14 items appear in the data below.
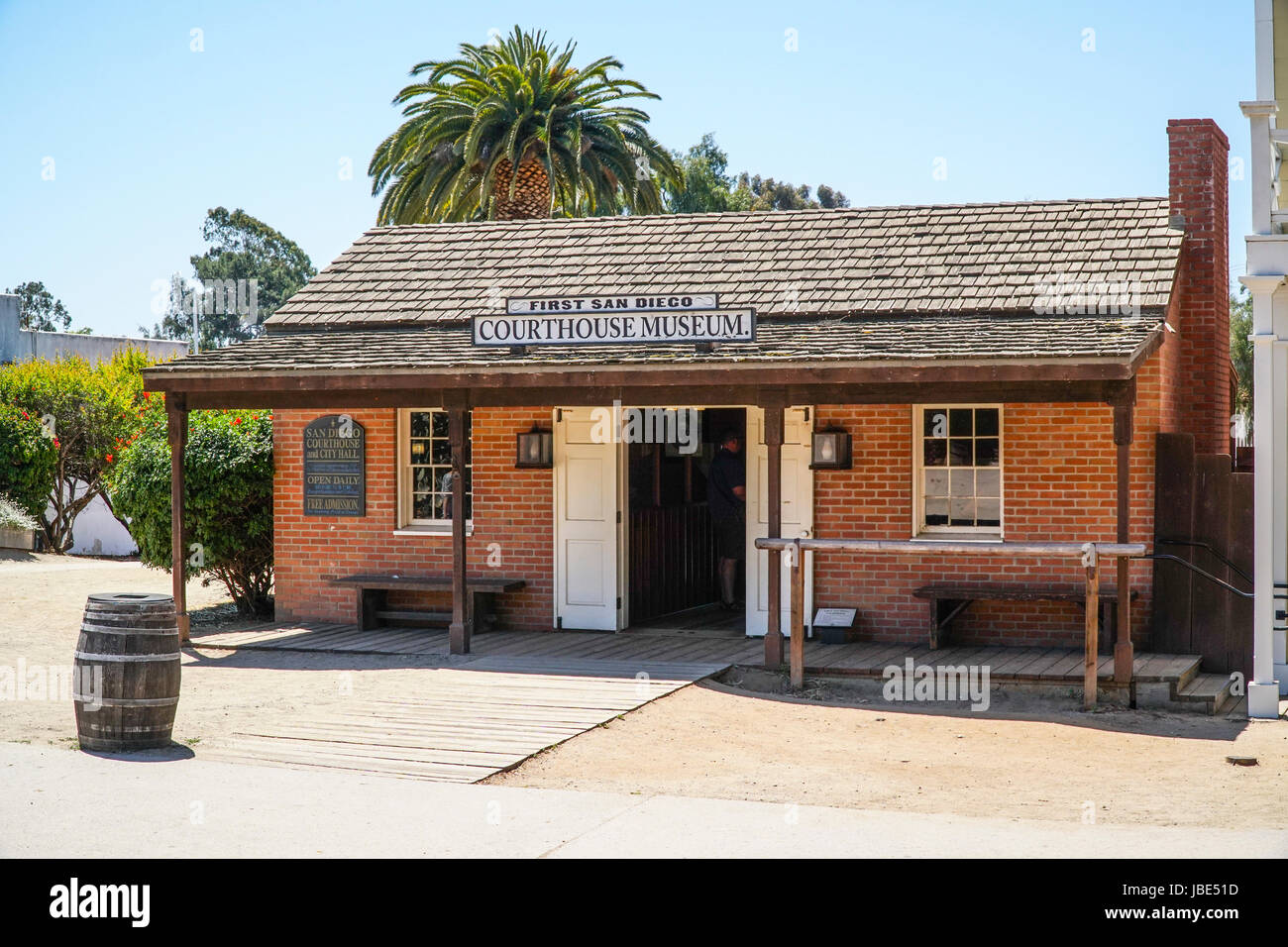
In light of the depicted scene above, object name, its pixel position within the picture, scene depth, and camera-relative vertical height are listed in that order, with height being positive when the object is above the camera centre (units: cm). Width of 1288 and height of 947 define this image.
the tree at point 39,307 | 7844 +926
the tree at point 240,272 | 6664 +961
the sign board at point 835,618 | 1255 -137
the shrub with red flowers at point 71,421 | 2373 +84
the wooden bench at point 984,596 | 1177 -111
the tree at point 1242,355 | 3509 +289
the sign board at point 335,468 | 1416 +1
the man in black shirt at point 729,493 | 1381 -26
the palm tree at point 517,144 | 2681 +635
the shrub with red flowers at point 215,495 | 1430 -27
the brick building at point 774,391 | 1150 +65
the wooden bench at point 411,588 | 1347 -126
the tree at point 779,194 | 5725 +1148
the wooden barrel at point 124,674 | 820 -121
